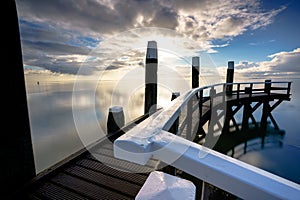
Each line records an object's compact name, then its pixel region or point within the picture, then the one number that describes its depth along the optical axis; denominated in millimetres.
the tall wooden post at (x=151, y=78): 4184
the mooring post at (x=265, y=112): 8500
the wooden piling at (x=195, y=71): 6309
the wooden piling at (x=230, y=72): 8359
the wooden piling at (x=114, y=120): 3385
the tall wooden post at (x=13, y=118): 1427
